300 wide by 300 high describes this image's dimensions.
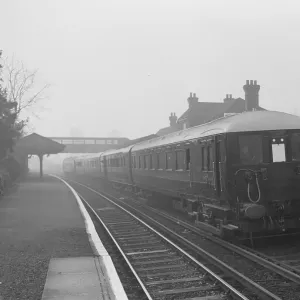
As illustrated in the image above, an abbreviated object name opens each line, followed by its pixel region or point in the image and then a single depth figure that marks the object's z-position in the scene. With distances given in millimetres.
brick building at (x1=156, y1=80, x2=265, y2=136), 41125
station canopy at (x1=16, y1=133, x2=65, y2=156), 37031
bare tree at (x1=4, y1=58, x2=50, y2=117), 37562
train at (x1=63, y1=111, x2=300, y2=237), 8164
